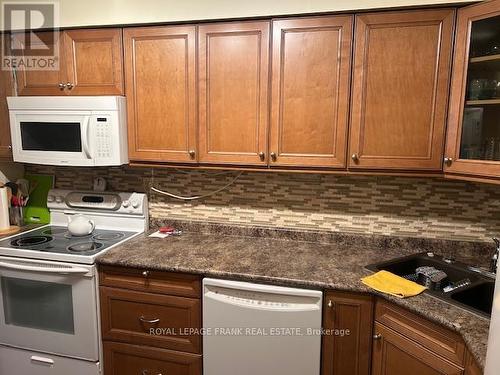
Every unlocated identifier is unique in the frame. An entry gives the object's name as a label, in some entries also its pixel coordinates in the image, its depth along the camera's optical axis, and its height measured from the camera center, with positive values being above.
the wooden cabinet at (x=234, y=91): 1.72 +0.25
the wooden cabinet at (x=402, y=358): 1.24 -0.81
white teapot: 2.05 -0.51
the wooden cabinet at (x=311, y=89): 1.63 +0.26
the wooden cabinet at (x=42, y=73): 1.95 +0.37
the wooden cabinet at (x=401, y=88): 1.53 +0.25
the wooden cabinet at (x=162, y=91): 1.80 +0.26
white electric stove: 1.76 -0.86
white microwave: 1.86 +0.05
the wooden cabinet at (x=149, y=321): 1.68 -0.89
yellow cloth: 1.39 -0.58
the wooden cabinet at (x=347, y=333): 1.48 -0.81
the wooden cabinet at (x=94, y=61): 1.88 +0.43
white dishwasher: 1.52 -0.83
